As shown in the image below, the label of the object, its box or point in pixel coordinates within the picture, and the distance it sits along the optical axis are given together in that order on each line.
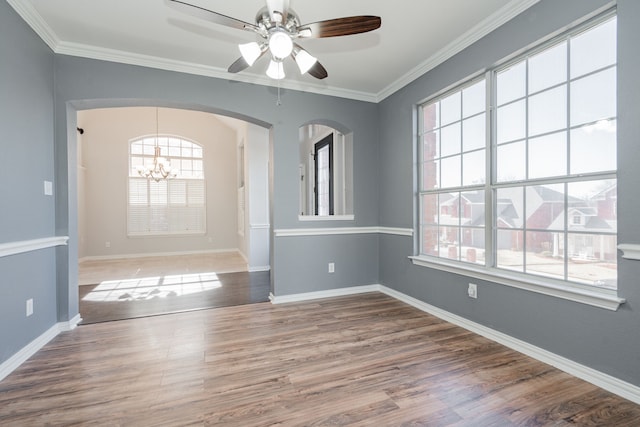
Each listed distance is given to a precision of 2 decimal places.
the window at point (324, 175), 5.41
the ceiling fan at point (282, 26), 1.69
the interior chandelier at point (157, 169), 6.61
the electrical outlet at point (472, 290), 2.69
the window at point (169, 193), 7.43
